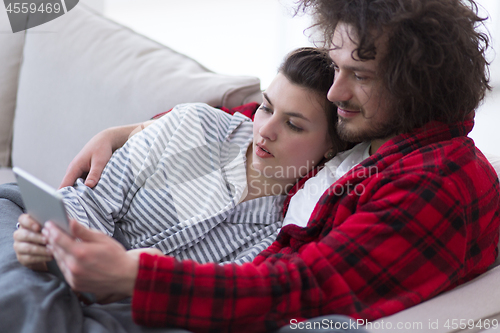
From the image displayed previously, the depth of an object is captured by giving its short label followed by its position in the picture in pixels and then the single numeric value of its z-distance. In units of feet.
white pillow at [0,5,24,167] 5.66
